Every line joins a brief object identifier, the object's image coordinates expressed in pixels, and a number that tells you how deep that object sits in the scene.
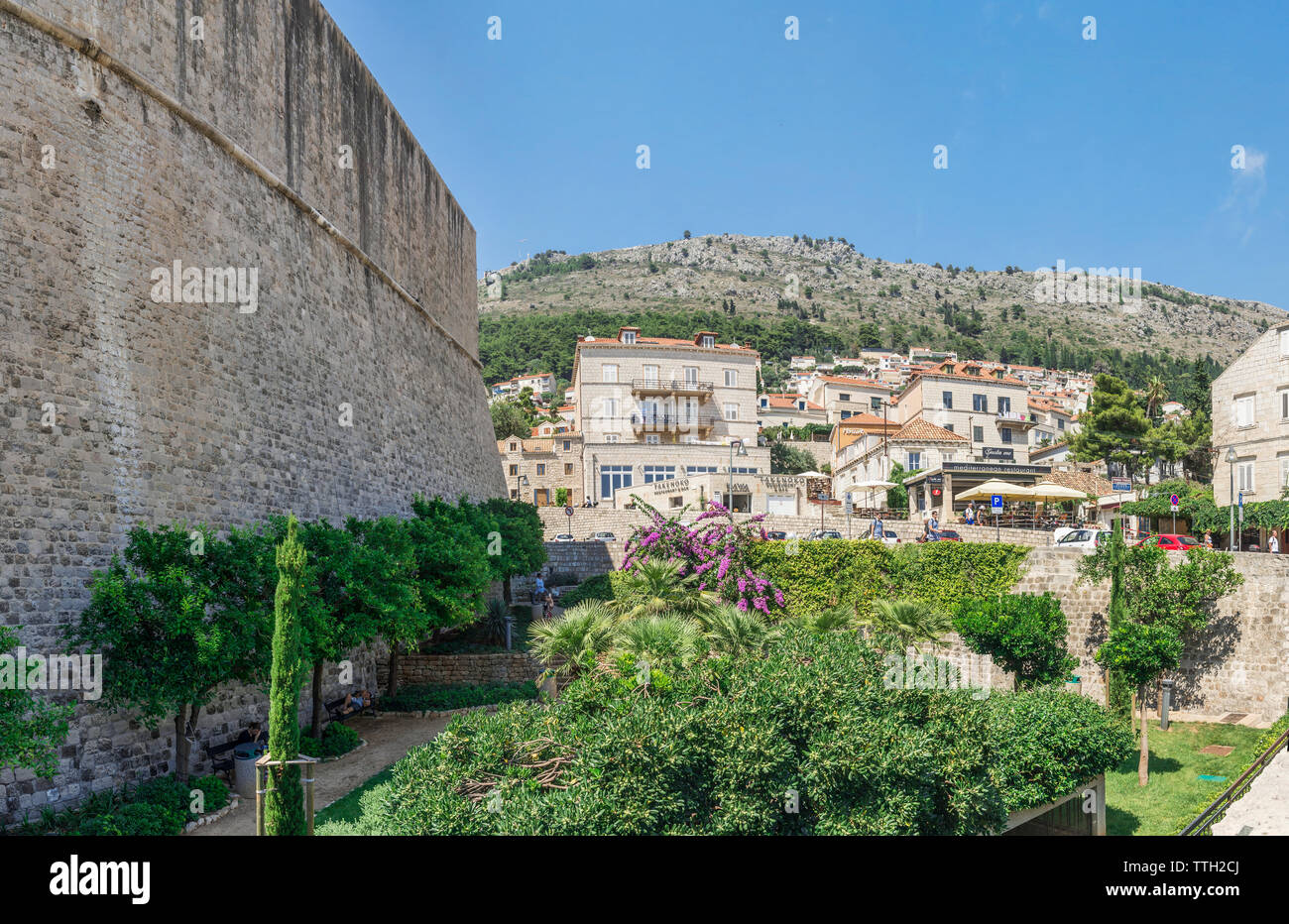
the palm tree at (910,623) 19.95
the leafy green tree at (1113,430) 48.62
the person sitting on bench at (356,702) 19.09
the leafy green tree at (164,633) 11.90
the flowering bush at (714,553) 23.33
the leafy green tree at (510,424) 66.75
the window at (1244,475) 31.62
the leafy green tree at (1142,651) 19.12
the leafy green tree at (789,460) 65.69
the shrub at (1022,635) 20.59
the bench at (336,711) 18.59
